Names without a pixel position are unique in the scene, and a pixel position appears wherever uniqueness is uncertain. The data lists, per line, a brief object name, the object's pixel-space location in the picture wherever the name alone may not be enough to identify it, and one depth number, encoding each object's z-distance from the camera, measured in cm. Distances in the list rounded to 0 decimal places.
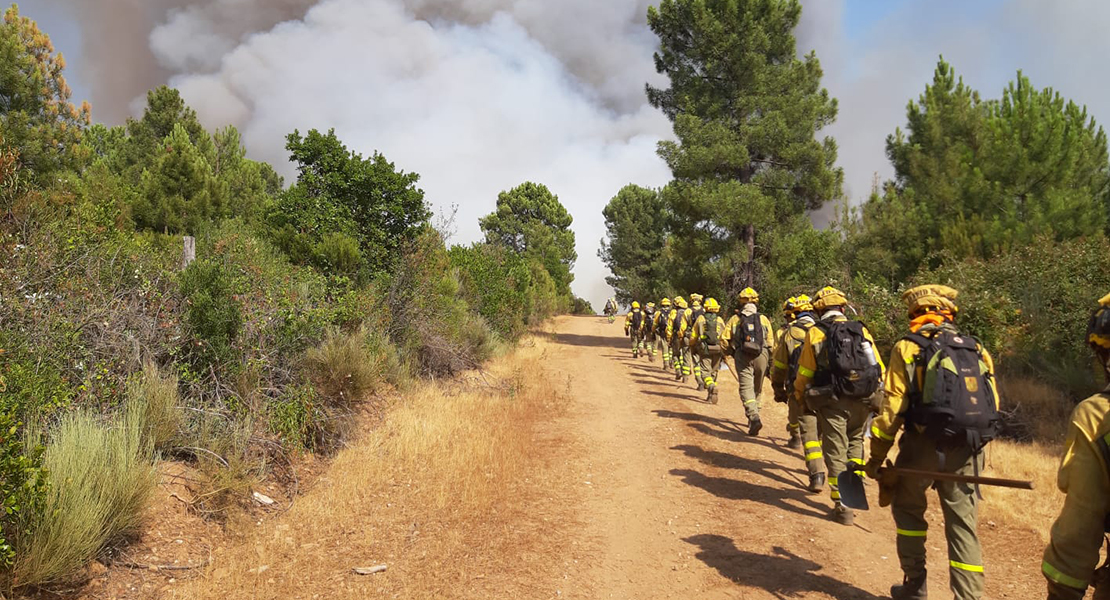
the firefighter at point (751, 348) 923
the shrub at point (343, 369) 825
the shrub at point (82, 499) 382
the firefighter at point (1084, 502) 258
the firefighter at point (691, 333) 1322
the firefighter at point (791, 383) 651
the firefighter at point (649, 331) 2023
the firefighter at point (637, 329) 2152
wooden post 791
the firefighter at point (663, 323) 1745
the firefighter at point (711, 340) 1187
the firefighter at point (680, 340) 1458
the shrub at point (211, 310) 696
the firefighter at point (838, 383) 538
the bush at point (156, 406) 556
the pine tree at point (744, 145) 2231
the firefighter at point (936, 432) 378
